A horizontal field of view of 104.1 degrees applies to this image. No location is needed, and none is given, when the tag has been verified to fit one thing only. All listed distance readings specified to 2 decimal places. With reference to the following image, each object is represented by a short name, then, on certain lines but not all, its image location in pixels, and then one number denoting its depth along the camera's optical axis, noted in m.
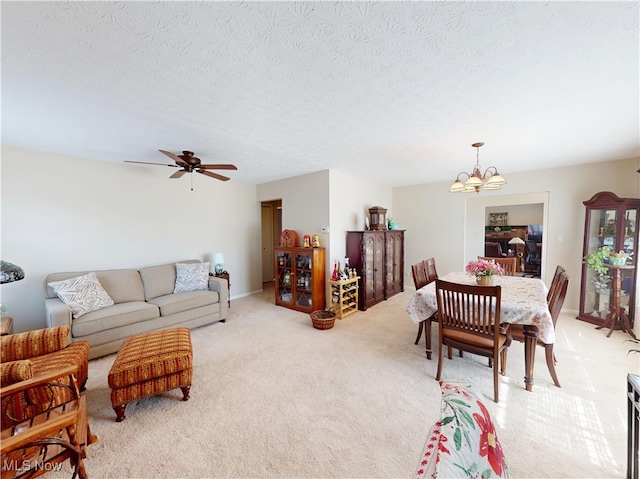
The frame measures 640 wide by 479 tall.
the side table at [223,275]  4.28
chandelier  2.68
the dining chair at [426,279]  2.62
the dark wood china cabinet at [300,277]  4.04
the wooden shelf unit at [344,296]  3.84
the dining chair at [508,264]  3.58
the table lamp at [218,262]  4.42
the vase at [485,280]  2.64
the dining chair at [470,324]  1.96
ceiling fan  2.88
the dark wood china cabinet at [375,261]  4.25
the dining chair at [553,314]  2.12
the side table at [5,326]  2.16
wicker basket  3.37
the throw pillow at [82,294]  2.72
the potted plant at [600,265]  3.34
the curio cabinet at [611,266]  3.22
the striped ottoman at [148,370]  1.80
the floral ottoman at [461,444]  0.62
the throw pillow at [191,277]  3.70
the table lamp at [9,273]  1.68
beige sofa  2.61
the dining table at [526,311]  2.05
